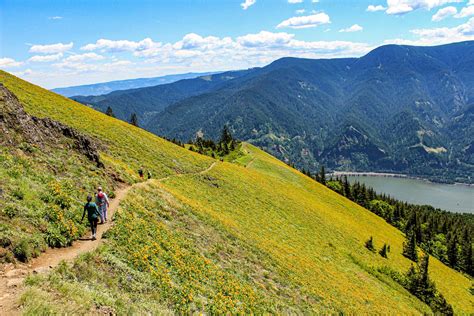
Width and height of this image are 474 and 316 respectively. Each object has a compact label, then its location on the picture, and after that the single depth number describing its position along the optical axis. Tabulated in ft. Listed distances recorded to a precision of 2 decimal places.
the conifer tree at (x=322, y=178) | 512.75
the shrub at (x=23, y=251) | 40.60
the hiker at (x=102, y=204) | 62.95
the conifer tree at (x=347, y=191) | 478.18
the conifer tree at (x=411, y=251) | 226.81
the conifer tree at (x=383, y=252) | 188.85
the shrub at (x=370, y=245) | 186.16
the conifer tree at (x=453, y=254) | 317.22
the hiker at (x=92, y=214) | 54.85
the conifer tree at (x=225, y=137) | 452.92
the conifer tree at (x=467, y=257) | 308.81
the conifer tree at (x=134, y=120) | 518.04
